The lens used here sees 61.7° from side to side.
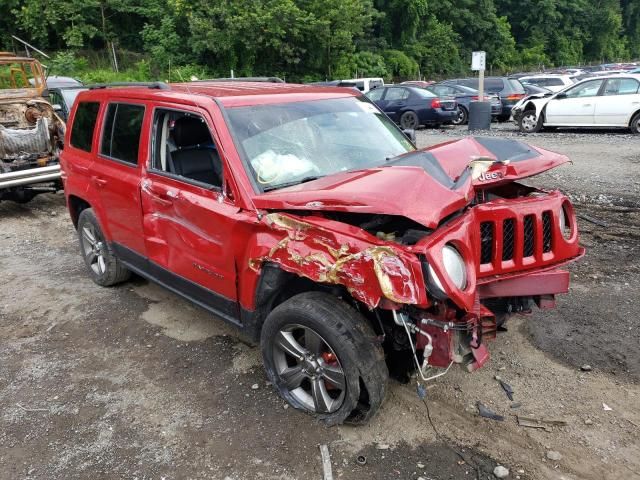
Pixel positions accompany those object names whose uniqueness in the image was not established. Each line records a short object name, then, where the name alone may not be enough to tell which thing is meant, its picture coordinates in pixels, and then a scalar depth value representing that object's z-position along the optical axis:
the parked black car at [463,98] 18.47
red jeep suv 2.72
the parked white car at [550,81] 22.09
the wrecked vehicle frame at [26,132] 8.24
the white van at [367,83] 23.39
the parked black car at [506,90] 18.84
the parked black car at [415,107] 17.05
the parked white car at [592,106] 13.51
